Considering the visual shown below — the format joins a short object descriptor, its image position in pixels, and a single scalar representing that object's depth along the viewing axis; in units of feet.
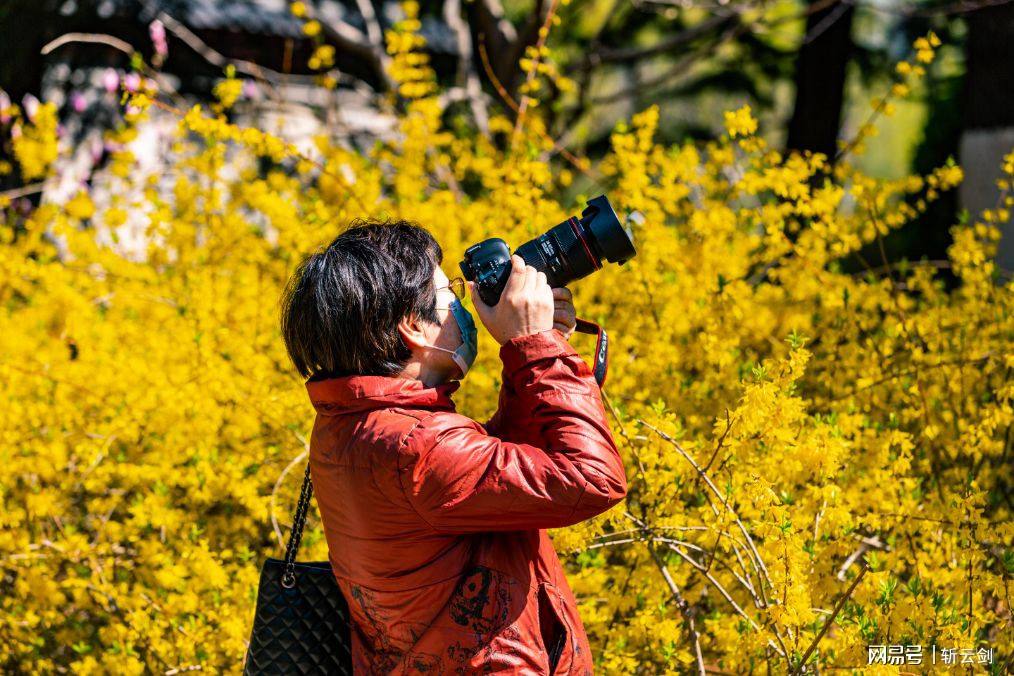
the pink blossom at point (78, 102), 46.89
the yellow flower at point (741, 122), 19.83
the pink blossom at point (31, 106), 31.48
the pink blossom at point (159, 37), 32.91
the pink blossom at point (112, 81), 27.08
